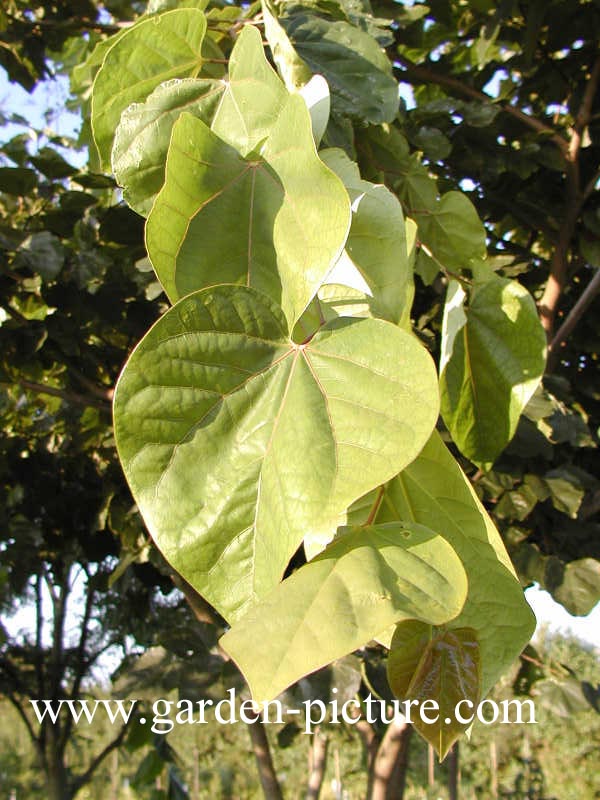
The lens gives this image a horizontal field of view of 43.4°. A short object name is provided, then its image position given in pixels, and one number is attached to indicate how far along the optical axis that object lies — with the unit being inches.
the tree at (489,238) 49.8
